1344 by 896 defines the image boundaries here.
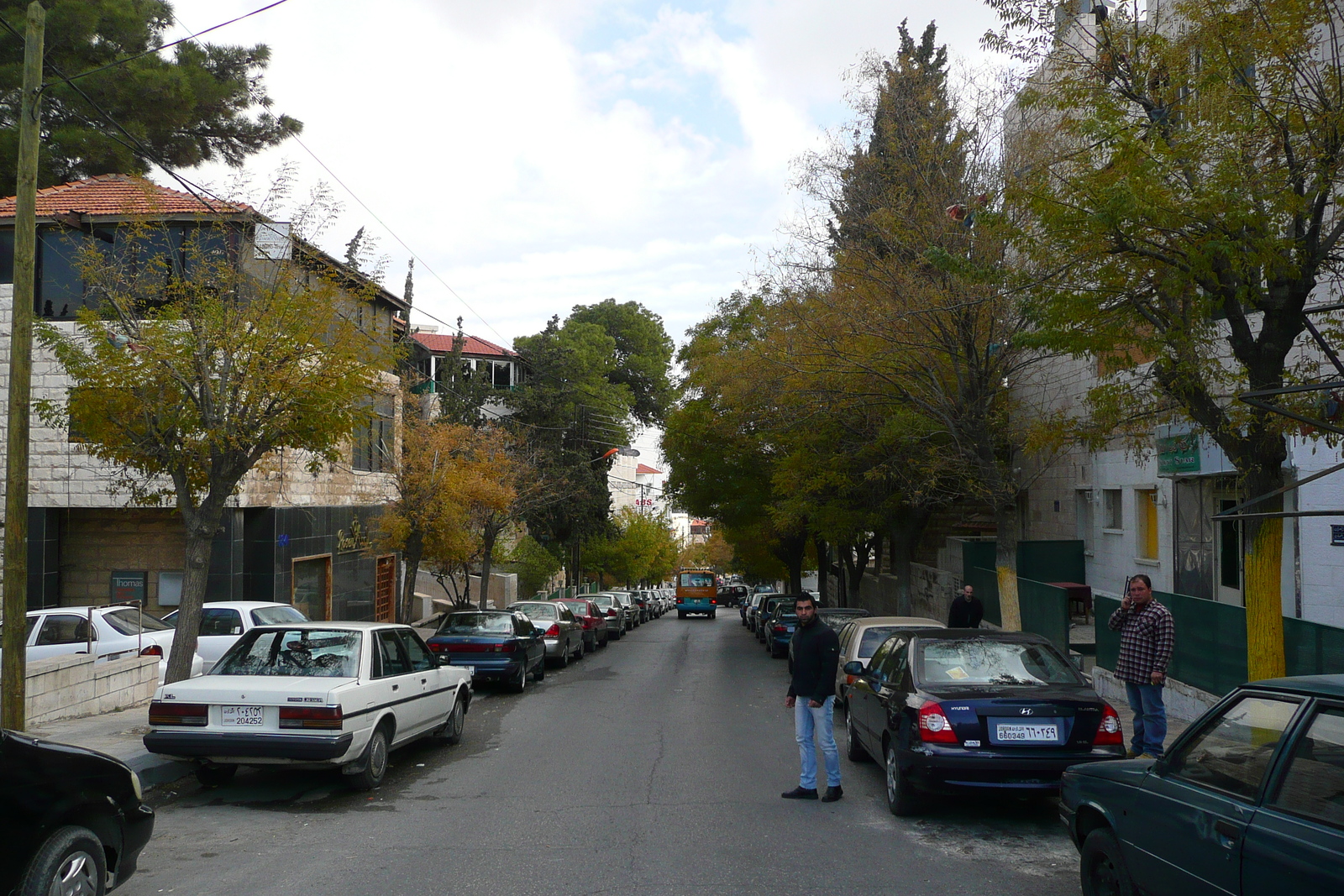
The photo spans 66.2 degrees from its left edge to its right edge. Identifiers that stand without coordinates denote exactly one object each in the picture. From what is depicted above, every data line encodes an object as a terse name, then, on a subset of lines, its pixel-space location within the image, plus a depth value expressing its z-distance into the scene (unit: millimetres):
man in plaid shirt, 9289
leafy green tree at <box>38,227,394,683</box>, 11453
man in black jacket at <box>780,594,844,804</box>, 8383
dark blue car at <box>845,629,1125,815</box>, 7441
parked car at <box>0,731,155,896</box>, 4801
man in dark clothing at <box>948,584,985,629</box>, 16625
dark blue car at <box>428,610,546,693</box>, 16422
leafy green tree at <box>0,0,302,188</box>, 23797
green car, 3822
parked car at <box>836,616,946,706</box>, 13312
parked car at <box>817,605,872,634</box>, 20327
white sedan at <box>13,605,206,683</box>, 14070
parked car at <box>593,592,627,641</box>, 30953
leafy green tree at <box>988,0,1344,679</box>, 8289
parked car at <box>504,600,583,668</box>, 21141
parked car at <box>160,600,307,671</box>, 14781
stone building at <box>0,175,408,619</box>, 20000
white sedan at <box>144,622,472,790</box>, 8344
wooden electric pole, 9305
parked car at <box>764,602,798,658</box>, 24141
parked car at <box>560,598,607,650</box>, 26438
